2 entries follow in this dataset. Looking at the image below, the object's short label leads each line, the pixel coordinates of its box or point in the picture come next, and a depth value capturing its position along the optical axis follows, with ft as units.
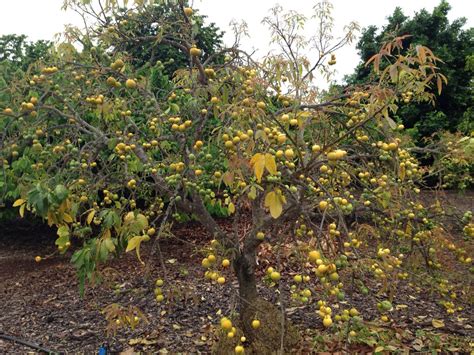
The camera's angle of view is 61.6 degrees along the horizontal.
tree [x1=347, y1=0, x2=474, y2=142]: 36.40
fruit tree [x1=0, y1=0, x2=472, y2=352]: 6.25
